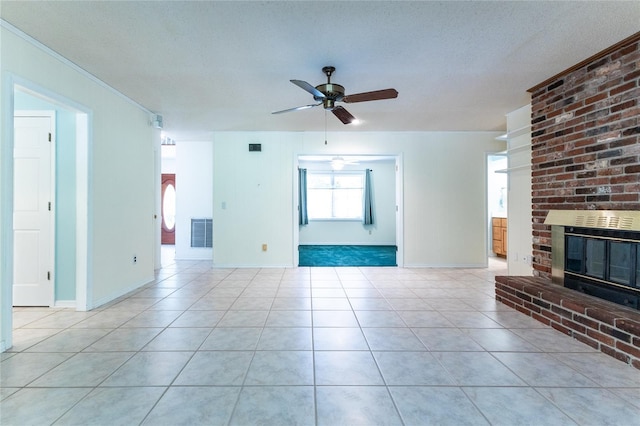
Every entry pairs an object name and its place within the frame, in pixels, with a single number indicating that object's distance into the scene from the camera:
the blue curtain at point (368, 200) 7.93
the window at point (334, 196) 8.19
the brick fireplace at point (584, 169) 2.14
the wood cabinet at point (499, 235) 5.72
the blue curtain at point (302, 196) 7.82
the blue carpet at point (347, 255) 5.45
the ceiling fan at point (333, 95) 2.49
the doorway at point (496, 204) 5.96
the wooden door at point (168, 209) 8.13
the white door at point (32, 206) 2.91
